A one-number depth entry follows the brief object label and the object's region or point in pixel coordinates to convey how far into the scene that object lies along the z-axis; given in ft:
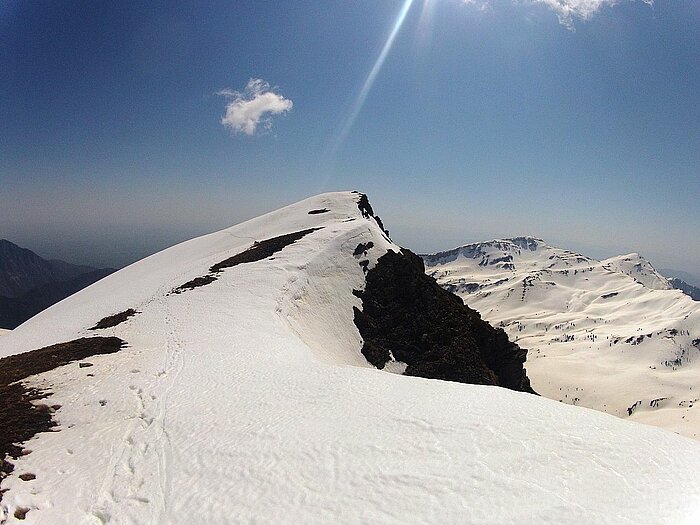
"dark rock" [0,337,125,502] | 40.24
